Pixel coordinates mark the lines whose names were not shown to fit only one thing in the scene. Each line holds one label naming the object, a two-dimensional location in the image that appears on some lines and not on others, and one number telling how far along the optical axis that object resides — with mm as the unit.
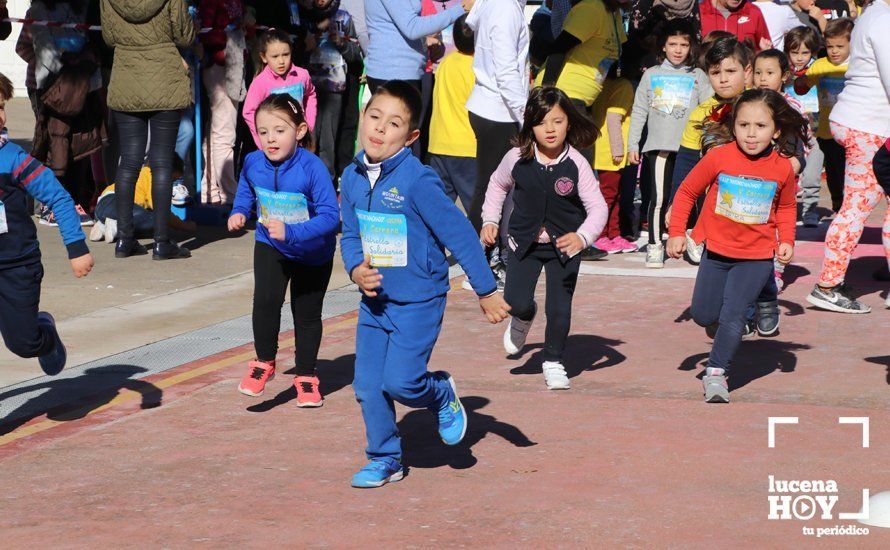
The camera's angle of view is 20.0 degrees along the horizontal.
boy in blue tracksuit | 10286
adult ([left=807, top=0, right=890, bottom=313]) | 16604
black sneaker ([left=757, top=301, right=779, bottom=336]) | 14967
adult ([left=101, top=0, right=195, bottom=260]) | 18934
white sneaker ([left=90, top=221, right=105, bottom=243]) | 20585
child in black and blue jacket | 11548
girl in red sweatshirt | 13018
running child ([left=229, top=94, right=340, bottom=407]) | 12318
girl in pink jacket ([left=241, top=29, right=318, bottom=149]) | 19989
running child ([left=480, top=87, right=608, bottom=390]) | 13275
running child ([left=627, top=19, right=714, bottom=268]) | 19989
